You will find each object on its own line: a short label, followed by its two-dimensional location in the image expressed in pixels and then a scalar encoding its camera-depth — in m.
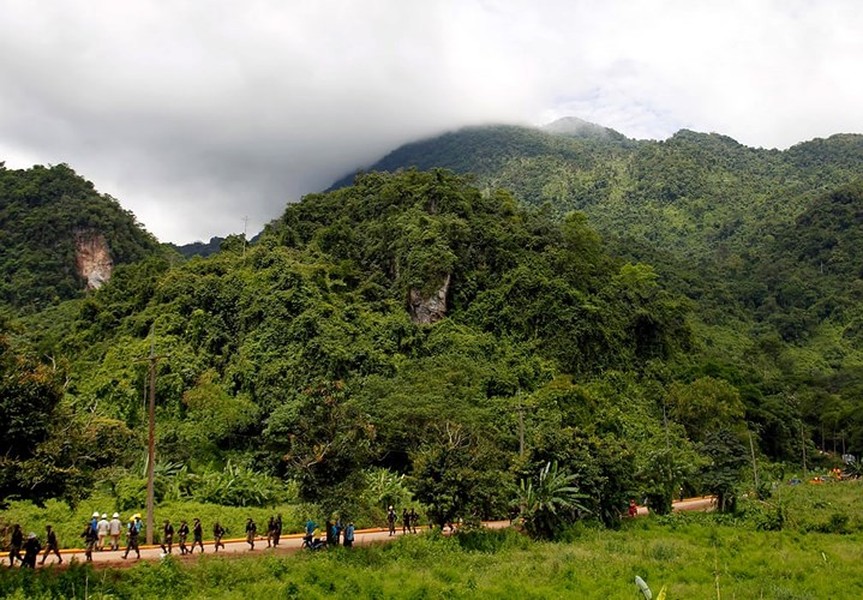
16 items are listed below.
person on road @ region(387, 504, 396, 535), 25.52
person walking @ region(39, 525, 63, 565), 17.27
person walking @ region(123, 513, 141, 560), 18.77
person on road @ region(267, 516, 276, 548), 21.84
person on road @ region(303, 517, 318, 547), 21.39
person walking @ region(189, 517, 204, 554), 20.06
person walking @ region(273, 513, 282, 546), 21.98
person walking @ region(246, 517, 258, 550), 21.77
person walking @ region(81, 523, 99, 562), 17.82
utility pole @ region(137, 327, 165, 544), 22.32
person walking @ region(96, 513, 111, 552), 20.36
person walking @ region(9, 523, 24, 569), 16.53
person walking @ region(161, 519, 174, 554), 19.89
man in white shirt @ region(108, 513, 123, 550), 20.25
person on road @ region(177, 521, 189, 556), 19.89
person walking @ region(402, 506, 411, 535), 25.75
